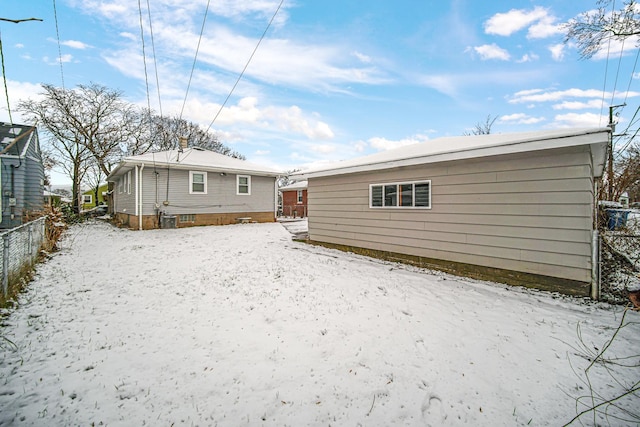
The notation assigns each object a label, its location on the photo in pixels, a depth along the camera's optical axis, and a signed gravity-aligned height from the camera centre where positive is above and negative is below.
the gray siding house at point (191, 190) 12.37 +0.88
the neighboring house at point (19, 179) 11.20 +1.28
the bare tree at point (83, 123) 18.48 +6.18
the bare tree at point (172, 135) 25.78 +7.79
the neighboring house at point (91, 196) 37.24 +1.61
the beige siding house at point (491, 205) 4.51 +0.02
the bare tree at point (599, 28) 6.84 +4.68
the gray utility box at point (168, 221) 12.49 -0.66
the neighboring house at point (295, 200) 24.42 +0.61
